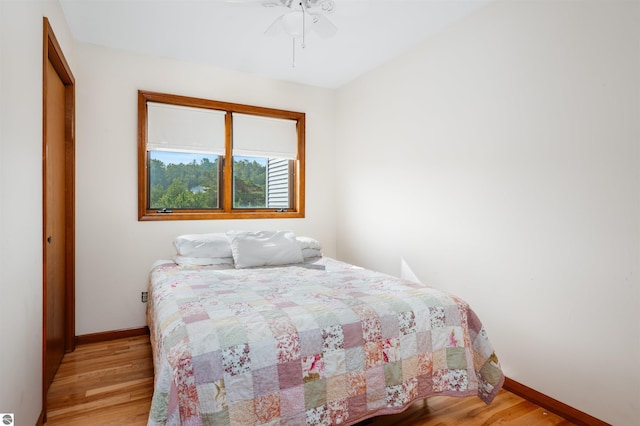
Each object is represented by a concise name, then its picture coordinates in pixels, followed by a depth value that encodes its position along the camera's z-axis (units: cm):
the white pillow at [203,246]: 301
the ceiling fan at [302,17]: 231
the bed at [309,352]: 145
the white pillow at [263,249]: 298
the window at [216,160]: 345
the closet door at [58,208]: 202
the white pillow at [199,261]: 298
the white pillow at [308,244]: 332
